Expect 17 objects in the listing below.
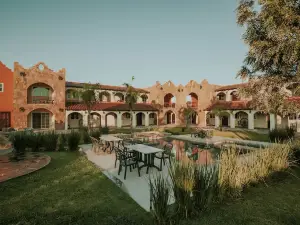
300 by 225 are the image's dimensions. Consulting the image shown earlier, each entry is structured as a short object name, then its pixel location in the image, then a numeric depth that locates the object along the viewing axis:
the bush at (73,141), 11.52
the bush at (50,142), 11.51
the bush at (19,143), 10.34
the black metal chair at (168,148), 7.97
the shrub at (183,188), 3.47
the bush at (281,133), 14.49
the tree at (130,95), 21.62
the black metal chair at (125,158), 6.82
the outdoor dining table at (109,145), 10.84
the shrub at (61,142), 11.76
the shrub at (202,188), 3.69
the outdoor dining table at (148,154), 7.08
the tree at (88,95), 18.28
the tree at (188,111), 27.13
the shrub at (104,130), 18.77
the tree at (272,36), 9.34
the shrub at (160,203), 3.17
